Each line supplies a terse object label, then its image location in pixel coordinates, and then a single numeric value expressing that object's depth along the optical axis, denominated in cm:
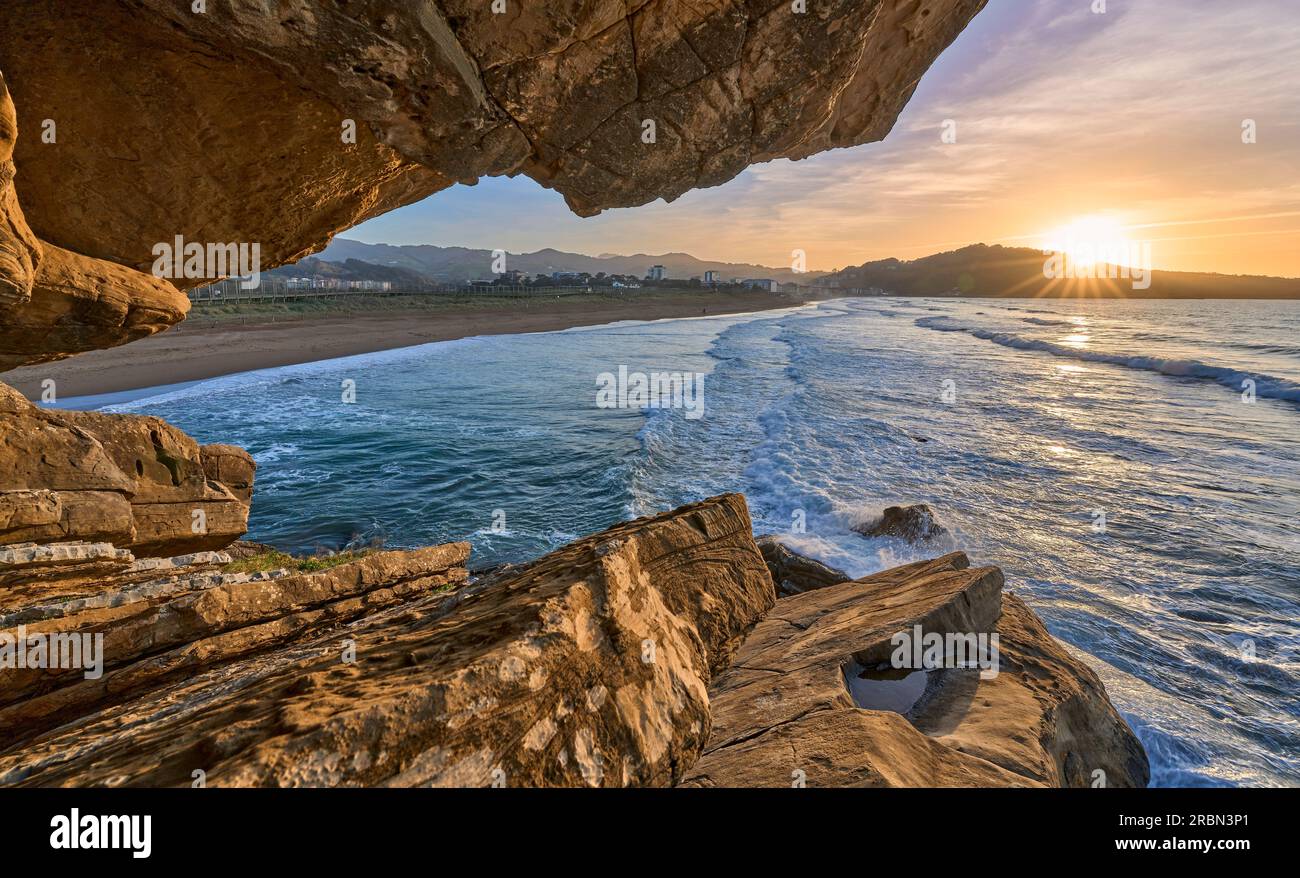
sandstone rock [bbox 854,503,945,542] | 1128
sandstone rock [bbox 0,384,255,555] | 606
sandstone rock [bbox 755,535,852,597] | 891
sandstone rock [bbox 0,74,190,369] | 545
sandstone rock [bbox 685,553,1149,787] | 326
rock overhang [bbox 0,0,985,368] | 546
